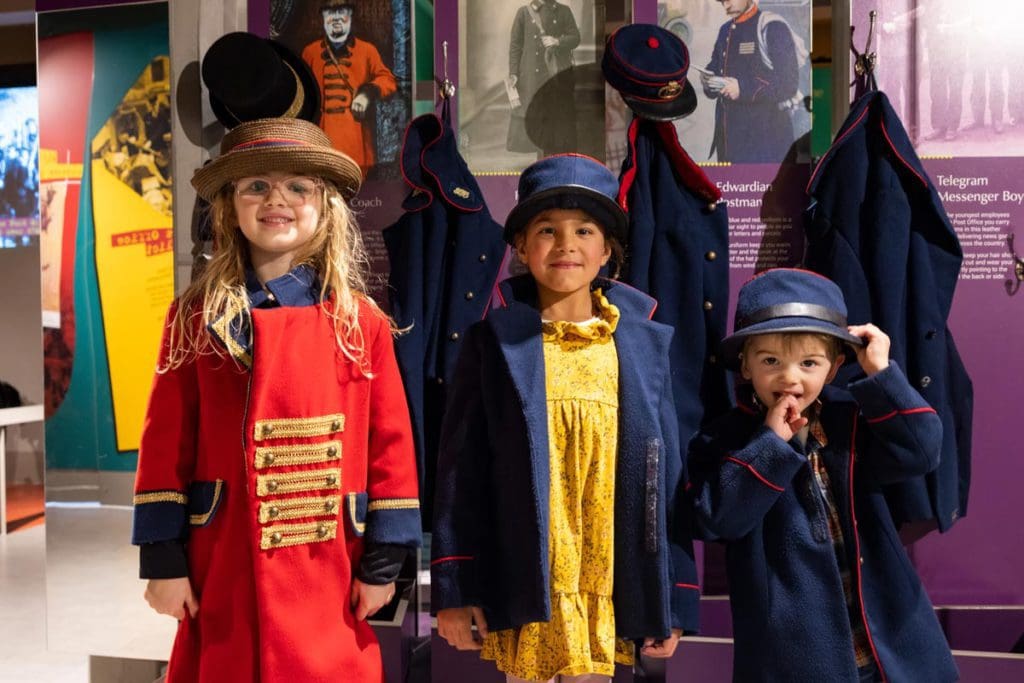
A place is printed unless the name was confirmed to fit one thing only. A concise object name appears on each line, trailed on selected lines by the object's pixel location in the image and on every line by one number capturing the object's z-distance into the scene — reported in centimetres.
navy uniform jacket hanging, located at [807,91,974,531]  235
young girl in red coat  172
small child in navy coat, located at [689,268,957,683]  180
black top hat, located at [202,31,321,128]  248
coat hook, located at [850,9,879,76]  255
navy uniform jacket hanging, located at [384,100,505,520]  251
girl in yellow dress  180
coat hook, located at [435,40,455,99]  268
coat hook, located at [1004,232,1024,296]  261
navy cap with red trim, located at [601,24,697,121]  241
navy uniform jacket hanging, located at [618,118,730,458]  240
